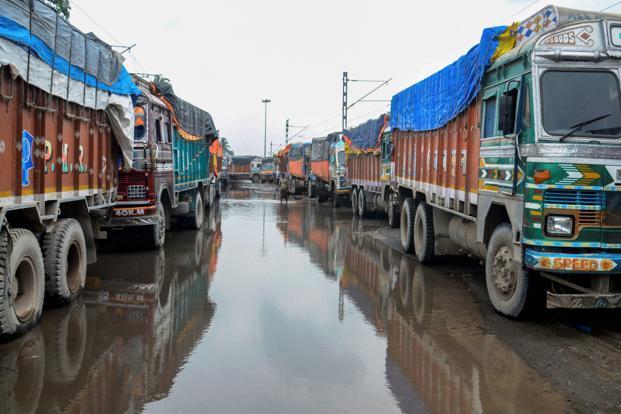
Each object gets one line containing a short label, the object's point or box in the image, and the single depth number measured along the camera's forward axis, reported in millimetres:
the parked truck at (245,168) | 66688
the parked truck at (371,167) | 17250
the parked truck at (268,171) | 64394
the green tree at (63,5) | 22312
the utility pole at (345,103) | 38472
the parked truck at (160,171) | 11023
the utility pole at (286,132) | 74125
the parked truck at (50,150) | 5832
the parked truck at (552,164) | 6086
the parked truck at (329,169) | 25234
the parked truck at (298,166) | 34909
